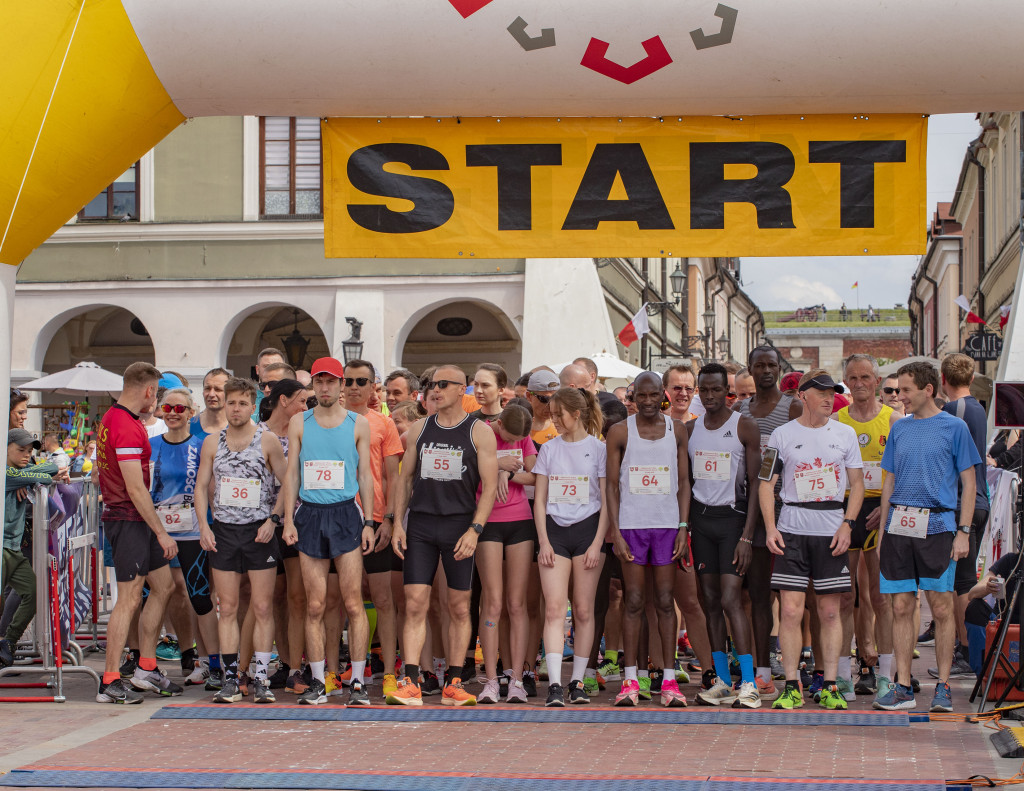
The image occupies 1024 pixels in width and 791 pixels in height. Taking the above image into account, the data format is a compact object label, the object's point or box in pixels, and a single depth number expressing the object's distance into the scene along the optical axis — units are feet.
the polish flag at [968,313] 94.45
